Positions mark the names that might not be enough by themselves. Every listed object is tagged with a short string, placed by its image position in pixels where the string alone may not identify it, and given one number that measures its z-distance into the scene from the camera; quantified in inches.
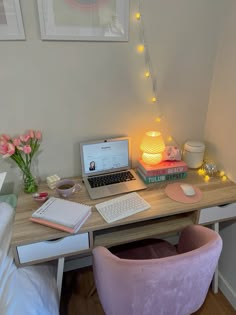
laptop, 52.7
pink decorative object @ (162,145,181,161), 57.9
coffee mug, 48.3
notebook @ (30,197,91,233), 40.6
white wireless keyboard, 43.6
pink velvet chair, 30.2
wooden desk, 39.9
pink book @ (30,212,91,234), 39.9
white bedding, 34.9
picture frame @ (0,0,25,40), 41.8
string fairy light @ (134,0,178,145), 48.8
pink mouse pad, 48.3
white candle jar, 58.7
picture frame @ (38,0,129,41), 43.9
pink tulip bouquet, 46.7
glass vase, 51.2
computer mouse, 49.2
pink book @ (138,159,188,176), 54.3
